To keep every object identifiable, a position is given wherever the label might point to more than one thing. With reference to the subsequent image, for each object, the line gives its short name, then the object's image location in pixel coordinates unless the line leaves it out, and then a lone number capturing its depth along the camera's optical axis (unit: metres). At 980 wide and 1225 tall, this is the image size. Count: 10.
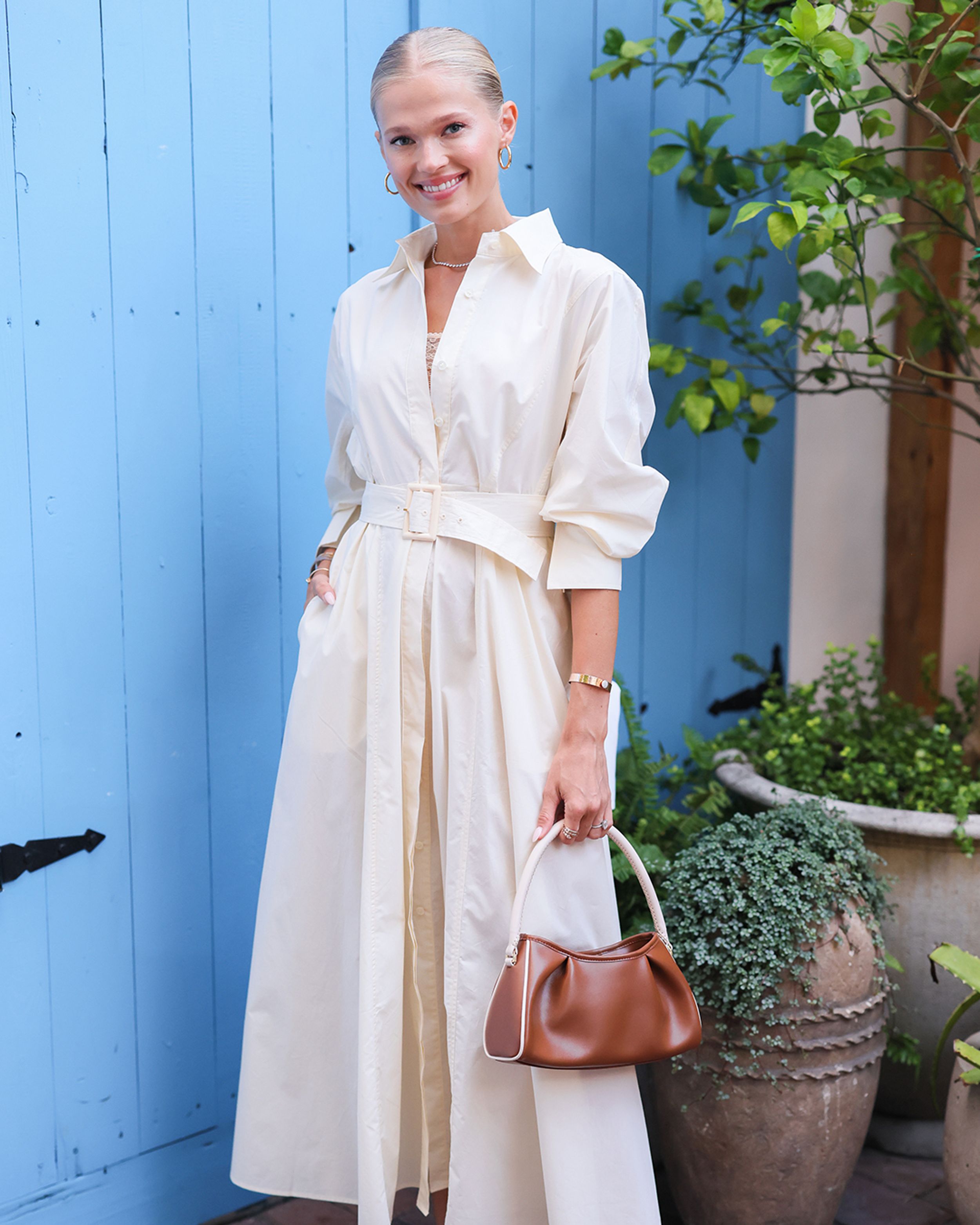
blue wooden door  1.72
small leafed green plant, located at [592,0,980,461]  1.96
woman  1.51
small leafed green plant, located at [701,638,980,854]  2.31
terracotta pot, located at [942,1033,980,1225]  1.78
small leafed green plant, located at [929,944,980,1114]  1.80
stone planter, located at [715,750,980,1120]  2.15
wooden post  3.05
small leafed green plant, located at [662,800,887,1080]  1.82
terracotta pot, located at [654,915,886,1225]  1.85
